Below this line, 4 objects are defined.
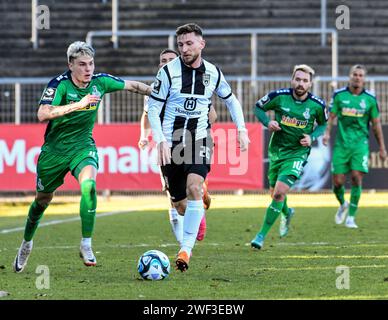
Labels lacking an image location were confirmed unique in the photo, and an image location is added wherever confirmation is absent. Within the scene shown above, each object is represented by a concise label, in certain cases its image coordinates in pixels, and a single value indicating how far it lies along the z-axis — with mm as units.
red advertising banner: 23547
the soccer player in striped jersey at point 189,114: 10078
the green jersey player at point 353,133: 16500
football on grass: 9422
